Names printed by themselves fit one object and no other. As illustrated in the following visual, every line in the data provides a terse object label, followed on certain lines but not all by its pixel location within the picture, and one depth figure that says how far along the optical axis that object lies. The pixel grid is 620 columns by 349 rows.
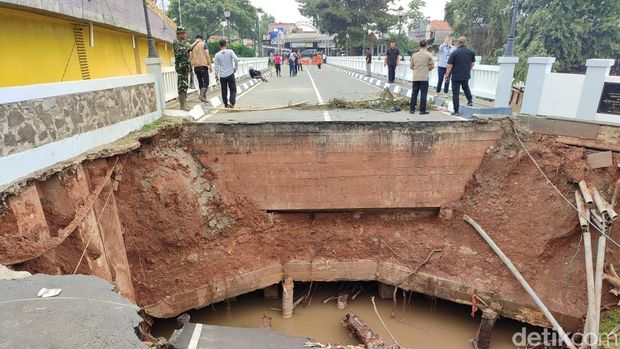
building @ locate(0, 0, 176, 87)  5.48
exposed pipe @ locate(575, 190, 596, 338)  5.20
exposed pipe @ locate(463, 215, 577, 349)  5.14
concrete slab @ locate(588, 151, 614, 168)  6.48
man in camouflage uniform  8.16
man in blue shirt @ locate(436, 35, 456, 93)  10.14
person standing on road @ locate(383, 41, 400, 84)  13.12
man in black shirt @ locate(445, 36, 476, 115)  7.50
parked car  51.94
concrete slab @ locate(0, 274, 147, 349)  2.23
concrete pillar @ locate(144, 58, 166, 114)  7.22
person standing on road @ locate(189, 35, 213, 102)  8.55
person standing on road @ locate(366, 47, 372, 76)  19.97
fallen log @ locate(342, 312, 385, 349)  5.74
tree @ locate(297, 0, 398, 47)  40.03
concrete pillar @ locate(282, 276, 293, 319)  6.80
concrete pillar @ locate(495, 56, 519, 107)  8.07
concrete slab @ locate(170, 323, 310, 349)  4.58
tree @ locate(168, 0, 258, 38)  35.16
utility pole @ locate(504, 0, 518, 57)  7.65
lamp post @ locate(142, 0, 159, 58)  7.06
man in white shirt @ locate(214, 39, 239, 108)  8.39
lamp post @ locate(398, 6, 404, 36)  36.14
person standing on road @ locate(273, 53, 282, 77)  22.69
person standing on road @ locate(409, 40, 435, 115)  7.54
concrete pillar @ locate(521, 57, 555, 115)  7.21
